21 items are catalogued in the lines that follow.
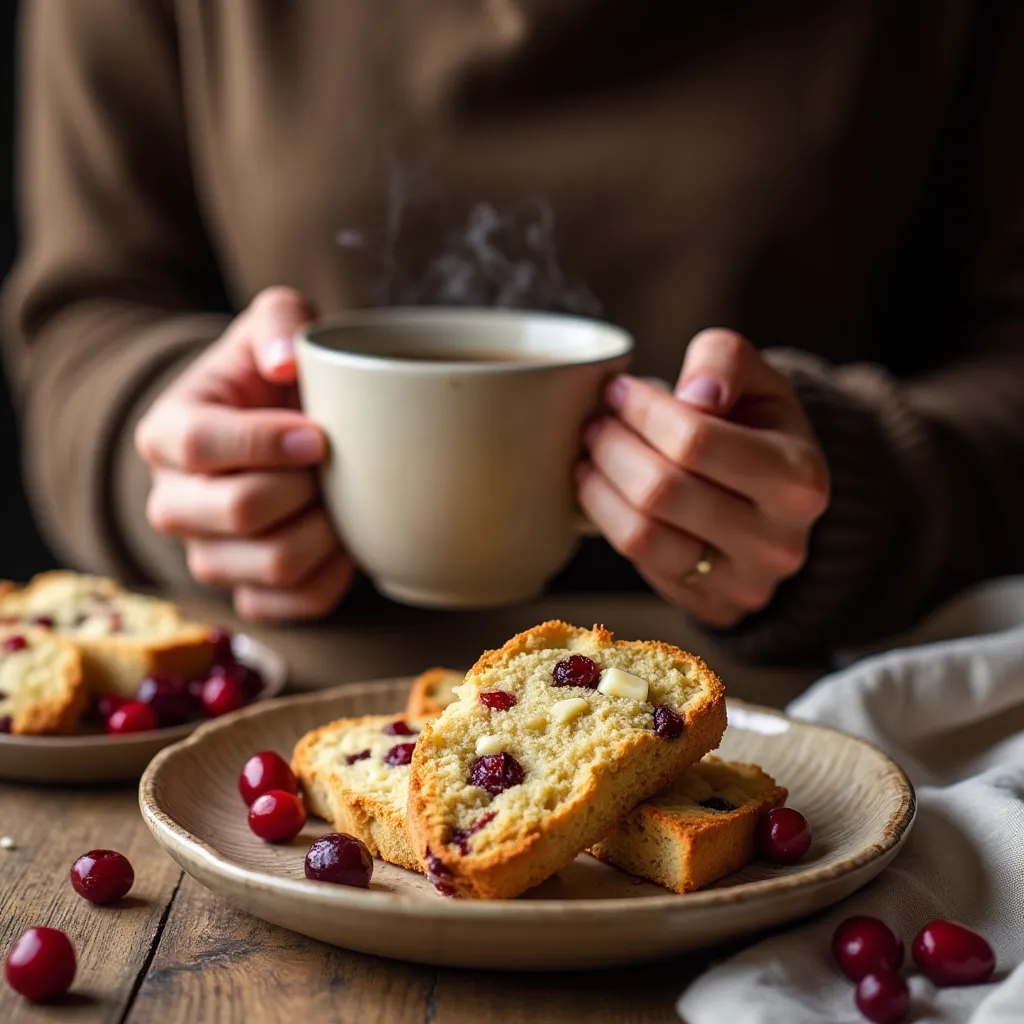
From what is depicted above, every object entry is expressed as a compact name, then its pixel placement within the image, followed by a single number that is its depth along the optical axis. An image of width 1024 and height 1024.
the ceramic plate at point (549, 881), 0.72
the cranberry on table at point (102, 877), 0.88
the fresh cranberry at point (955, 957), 0.78
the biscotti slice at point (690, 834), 0.82
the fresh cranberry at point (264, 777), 0.98
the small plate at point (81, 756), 1.07
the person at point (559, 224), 1.48
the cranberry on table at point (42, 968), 0.75
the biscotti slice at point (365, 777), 0.89
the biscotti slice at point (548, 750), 0.78
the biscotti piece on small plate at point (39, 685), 1.13
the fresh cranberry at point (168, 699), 1.20
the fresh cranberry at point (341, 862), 0.83
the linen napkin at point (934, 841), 0.74
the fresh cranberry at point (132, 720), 1.14
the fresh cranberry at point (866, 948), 0.76
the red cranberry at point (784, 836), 0.88
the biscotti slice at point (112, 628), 1.27
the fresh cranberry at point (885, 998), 0.72
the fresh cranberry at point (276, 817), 0.93
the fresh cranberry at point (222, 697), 1.23
